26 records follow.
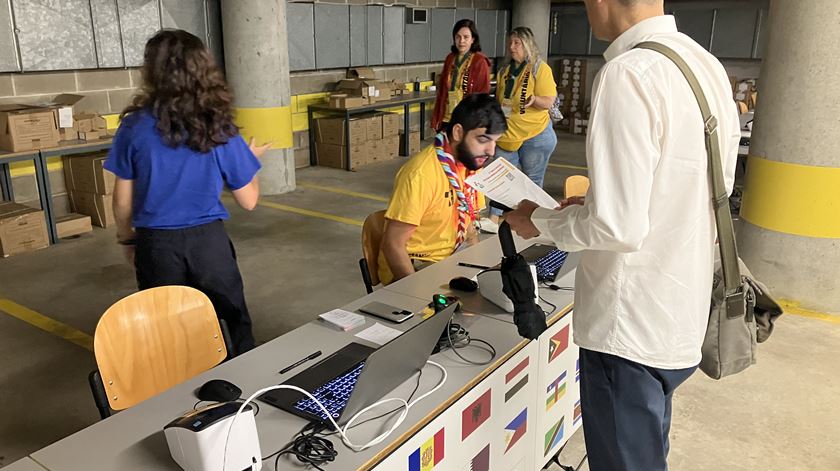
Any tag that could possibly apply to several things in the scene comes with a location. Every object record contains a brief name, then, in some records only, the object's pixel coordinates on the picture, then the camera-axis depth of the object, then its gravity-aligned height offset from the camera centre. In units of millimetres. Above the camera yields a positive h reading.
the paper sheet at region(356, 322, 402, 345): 1996 -823
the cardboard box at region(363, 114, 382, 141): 8445 -832
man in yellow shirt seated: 2672 -474
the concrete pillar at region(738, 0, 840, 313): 3762 -593
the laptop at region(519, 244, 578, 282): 2537 -786
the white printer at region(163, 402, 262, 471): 1280 -734
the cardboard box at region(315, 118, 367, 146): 8133 -853
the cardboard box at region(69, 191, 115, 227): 5688 -1247
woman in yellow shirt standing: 4945 -304
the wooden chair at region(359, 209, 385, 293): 2910 -795
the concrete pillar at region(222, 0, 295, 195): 6477 -121
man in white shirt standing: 1374 -377
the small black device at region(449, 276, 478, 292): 2410 -800
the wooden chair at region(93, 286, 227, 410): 1926 -849
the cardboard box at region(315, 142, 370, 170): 8234 -1160
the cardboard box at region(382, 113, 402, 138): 8758 -830
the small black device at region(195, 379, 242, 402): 1642 -816
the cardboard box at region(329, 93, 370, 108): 7832 -464
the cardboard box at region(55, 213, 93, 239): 5383 -1334
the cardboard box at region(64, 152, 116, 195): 5559 -959
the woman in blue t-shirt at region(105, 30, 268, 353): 2299 -388
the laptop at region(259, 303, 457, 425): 1477 -799
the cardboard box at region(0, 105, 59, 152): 4910 -505
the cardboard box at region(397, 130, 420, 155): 9305 -1130
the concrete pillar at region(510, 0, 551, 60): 11125 +757
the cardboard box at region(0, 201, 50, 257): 4934 -1261
